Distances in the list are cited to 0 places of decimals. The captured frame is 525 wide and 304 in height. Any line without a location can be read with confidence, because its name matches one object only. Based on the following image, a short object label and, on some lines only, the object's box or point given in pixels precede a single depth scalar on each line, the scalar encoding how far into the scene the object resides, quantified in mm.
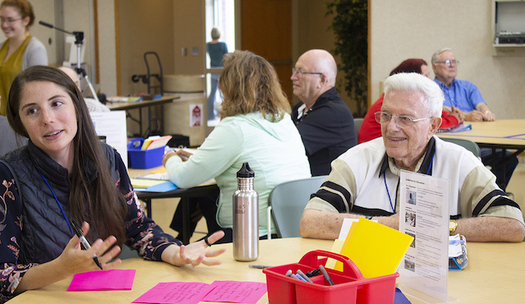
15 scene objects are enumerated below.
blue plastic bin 3217
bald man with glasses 3469
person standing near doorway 9812
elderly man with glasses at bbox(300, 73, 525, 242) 1861
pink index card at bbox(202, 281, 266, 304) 1319
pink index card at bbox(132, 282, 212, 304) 1318
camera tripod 6714
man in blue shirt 5727
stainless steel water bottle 1536
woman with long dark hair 1616
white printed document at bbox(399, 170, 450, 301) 1239
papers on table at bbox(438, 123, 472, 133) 4449
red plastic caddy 1062
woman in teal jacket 2646
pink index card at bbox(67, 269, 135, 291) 1403
